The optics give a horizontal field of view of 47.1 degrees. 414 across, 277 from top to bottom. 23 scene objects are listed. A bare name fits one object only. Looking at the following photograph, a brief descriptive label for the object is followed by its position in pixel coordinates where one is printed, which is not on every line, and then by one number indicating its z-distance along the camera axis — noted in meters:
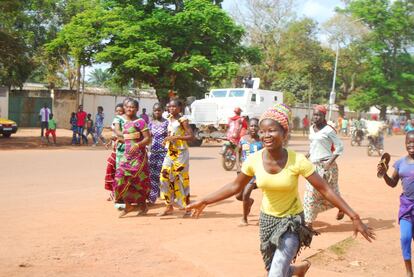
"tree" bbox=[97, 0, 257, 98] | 22.88
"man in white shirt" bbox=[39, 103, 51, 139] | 21.09
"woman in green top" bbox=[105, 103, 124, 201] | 7.92
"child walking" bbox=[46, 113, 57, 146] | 20.36
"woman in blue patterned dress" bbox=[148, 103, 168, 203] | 7.78
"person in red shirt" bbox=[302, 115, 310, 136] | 37.70
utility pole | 31.10
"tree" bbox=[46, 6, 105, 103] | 22.98
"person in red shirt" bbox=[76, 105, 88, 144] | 21.02
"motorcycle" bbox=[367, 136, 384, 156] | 19.97
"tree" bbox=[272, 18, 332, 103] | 40.56
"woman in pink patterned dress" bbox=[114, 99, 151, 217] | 7.02
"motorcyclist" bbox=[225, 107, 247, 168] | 10.52
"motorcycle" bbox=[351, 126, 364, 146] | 26.62
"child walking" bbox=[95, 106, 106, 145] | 20.94
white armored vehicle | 22.50
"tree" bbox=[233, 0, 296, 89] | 38.81
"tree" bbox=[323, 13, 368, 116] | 43.69
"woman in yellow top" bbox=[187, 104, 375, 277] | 3.44
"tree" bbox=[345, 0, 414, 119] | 44.53
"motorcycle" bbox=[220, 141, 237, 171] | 13.67
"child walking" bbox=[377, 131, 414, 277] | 4.69
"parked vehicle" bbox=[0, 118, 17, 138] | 23.25
